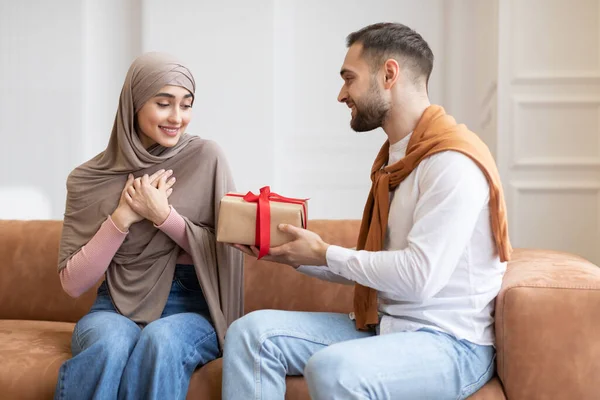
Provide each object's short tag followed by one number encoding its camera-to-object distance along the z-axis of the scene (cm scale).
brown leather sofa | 300
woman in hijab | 334
